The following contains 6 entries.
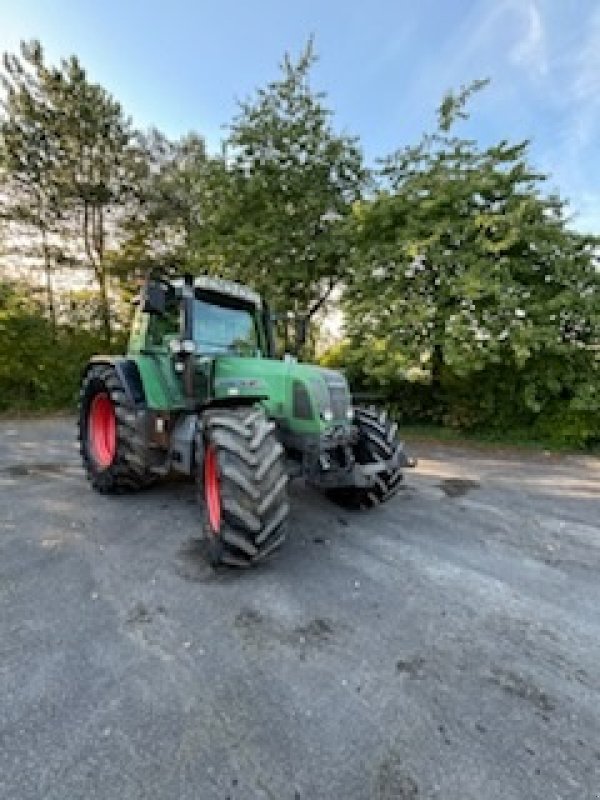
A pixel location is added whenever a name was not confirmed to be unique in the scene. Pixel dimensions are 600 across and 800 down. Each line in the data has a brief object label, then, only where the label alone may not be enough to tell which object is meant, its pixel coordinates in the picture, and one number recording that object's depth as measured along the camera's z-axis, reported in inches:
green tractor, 108.3
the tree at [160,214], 520.4
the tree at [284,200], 397.1
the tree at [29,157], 440.1
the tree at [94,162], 452.8
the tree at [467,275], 284.7
